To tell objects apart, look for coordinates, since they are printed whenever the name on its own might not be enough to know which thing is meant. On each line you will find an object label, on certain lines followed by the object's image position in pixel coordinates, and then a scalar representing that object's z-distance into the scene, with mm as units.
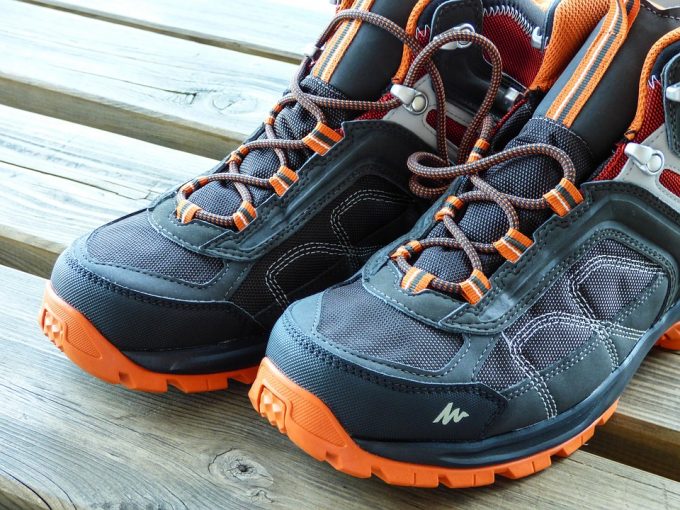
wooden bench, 688
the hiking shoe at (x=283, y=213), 707
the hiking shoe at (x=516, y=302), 664
